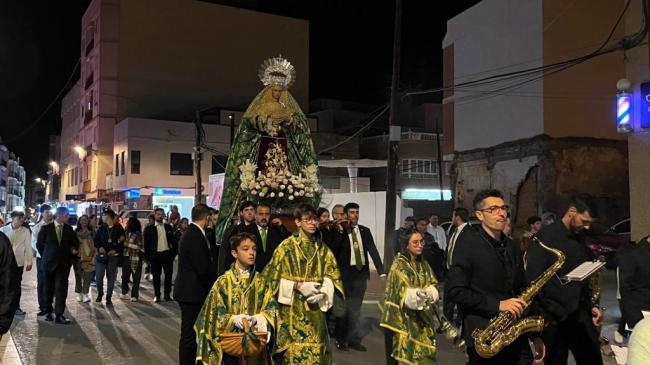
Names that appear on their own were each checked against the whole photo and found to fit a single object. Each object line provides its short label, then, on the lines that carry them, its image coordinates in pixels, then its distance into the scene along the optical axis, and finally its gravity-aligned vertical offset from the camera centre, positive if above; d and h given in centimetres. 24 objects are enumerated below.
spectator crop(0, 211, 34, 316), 1091 -74
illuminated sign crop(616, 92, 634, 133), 1068 +172
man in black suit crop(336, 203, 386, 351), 872 -86
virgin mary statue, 834 +83
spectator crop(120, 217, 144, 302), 1284 -127
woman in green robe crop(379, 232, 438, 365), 562 -98
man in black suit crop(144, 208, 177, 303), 1258 -102
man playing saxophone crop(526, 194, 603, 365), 481 -75
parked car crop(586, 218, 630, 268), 1491 -93
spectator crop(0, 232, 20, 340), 525 -75
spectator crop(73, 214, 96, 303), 1189 -117
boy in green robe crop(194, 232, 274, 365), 471 -82
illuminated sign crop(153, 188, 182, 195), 3603 +74
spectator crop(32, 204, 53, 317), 1061 -135
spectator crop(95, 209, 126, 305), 1224 -108
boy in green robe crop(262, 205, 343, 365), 541 -85
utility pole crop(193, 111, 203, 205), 2831 +235
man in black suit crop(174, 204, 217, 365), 602 -81
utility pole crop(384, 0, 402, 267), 1445 +147
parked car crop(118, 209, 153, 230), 2517 -48
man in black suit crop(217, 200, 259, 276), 680 -32
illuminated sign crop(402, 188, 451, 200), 3231 +65
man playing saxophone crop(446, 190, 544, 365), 406 -51
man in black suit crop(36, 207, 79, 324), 1016 -99
